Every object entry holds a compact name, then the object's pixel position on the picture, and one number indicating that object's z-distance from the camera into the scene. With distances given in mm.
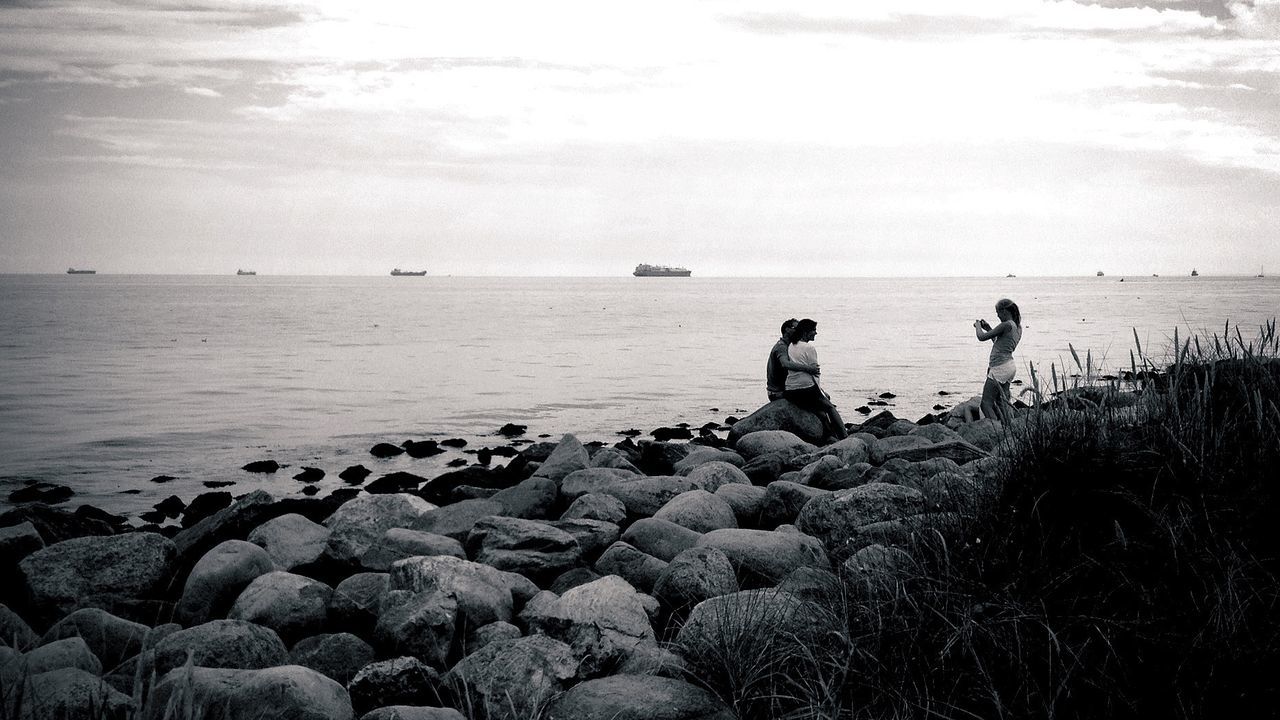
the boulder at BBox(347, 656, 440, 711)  4875
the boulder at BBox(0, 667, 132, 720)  3277
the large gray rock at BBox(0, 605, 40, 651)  5797
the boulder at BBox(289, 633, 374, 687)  5590
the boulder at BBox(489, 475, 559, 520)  9648
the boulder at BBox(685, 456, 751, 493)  9648
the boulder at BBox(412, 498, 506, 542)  8703
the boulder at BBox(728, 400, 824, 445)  14500
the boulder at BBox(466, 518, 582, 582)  7066
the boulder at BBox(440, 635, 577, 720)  4550
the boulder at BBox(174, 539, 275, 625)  6930
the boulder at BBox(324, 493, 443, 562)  7859
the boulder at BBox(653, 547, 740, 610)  5840
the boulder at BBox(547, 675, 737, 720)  4066
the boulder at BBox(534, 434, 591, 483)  11289
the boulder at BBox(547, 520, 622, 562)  7512
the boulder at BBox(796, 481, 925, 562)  6016
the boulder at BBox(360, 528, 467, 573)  7422
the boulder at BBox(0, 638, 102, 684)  4844
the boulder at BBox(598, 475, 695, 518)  9039
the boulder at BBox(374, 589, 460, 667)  5559
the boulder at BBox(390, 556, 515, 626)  5898
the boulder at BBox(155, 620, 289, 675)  5395
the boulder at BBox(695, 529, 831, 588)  6180
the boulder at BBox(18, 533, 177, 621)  7270
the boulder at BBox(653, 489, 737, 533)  7926
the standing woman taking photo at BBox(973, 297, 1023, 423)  12281
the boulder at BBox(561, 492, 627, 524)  8469
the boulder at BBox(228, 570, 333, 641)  6340
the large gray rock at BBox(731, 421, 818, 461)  12719
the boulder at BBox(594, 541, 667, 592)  6723
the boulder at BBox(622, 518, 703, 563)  7277
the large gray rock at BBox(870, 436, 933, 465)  11300
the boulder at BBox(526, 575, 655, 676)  5000
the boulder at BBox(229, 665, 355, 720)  4379
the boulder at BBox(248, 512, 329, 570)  8055
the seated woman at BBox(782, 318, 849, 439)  14539
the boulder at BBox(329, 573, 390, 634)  6367
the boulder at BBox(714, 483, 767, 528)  8312
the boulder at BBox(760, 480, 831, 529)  8281
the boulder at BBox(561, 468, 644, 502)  10062
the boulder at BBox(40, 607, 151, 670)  5832
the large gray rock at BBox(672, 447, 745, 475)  11930
